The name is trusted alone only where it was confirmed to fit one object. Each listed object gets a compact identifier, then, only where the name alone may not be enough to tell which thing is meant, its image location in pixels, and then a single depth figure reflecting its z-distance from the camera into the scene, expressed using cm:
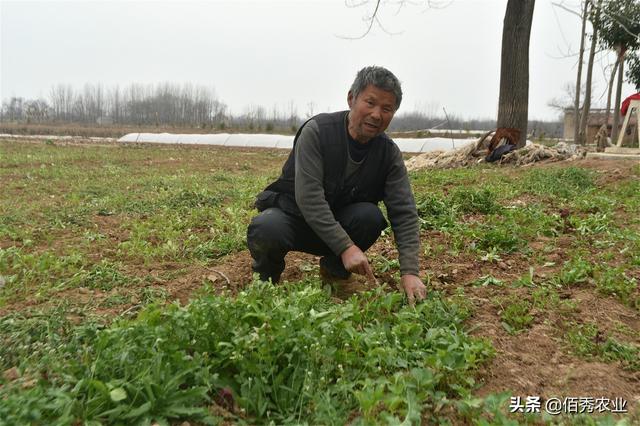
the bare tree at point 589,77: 1672
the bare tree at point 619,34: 1387
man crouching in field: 252
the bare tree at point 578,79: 1922
